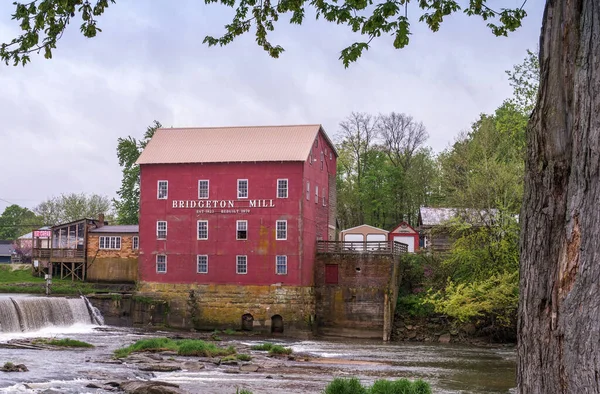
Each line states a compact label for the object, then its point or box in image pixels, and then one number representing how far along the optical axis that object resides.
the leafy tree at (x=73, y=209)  88.25
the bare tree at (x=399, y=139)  71.88
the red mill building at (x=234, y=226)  45.16
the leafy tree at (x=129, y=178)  66.88
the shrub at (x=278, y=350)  32.94
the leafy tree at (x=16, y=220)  99.98
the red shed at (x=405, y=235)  55.16
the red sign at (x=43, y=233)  57.91
